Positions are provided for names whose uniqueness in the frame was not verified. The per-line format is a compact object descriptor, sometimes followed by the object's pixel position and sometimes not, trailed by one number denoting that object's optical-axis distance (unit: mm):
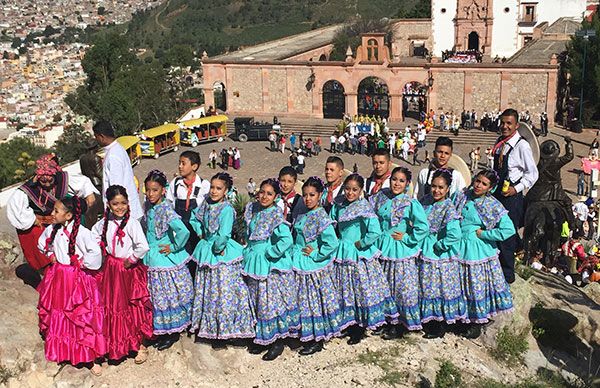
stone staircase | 31144
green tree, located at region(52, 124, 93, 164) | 42031
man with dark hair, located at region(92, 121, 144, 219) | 7758
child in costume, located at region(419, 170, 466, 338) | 7457
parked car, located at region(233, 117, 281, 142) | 32219
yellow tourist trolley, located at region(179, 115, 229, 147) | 31078
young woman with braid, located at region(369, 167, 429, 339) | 7367
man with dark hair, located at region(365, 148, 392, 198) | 7688
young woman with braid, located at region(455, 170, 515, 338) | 7504
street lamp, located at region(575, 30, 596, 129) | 30819
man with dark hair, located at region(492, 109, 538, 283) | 8164
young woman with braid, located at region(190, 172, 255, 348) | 7062
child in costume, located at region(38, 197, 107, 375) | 6816
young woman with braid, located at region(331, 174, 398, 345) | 7242
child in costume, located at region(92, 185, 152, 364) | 6906
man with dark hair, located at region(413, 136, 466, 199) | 7848
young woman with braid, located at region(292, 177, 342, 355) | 7133
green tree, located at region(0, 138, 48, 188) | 33438
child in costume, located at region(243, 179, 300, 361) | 7086
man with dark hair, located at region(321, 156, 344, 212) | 7645
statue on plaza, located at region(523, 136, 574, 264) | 10094
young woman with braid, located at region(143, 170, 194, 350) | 7156
